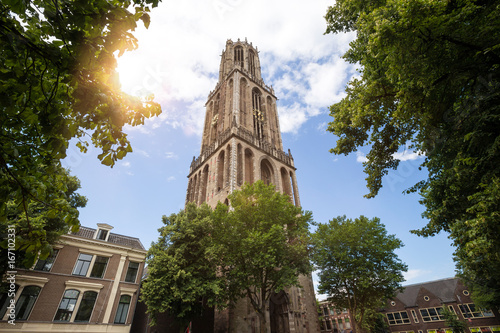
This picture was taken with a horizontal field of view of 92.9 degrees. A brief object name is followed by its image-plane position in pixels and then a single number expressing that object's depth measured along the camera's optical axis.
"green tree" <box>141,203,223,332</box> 14.94
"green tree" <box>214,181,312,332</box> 15.23
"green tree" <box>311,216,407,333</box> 19.70
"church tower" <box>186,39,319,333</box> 21.88
